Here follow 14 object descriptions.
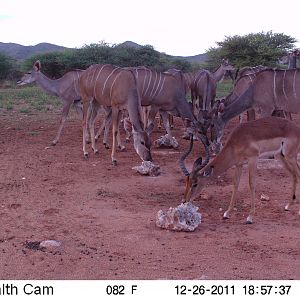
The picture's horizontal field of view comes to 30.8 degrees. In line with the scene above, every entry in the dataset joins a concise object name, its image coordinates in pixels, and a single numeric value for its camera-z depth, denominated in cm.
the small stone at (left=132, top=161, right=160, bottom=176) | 864
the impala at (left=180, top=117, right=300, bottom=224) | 663
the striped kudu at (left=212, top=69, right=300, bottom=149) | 1002
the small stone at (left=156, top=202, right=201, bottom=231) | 608
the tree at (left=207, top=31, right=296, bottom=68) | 3116
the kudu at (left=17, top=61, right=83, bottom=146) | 1205
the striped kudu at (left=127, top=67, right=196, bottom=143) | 1109
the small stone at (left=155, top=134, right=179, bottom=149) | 1109
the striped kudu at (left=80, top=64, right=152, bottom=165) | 949
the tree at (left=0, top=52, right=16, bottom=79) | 3353
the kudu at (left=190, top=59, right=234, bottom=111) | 1311
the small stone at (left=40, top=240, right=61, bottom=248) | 550
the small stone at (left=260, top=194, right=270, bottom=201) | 737
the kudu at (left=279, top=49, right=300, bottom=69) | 1541
